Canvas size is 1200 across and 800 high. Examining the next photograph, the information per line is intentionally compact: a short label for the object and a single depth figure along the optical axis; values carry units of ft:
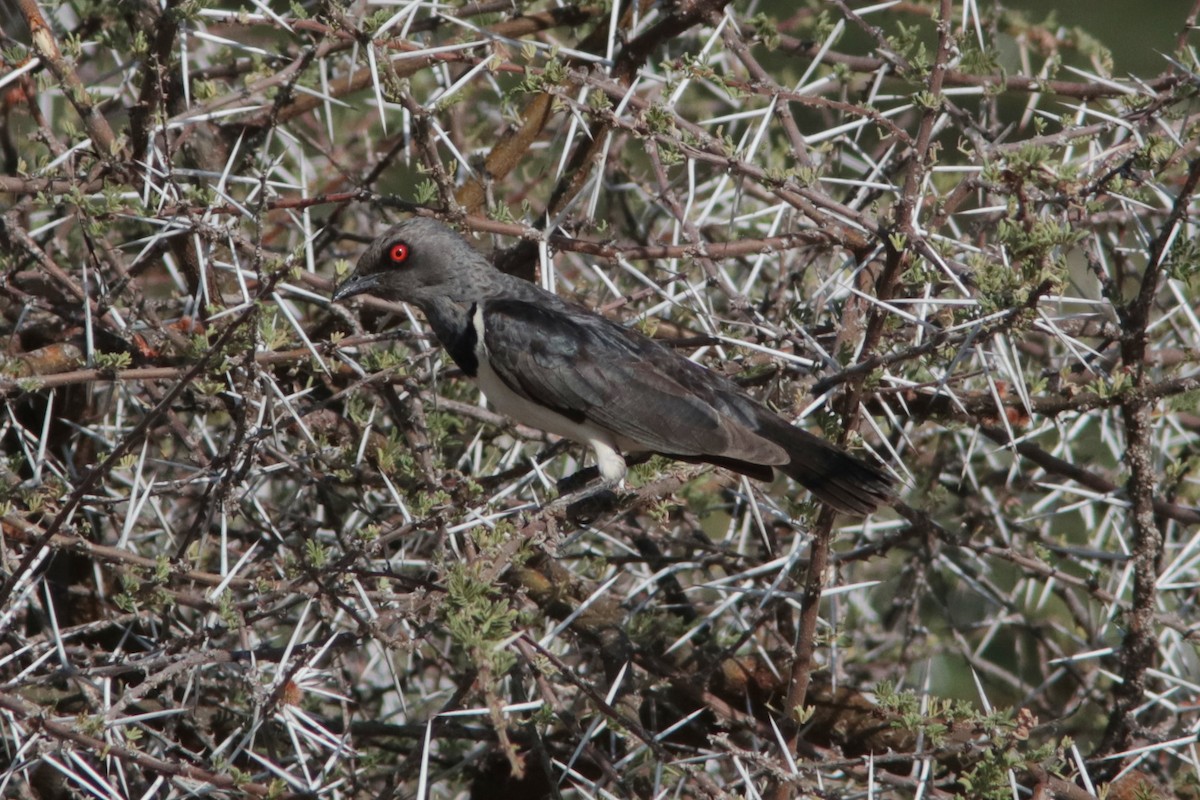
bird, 28.58
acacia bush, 22.74
